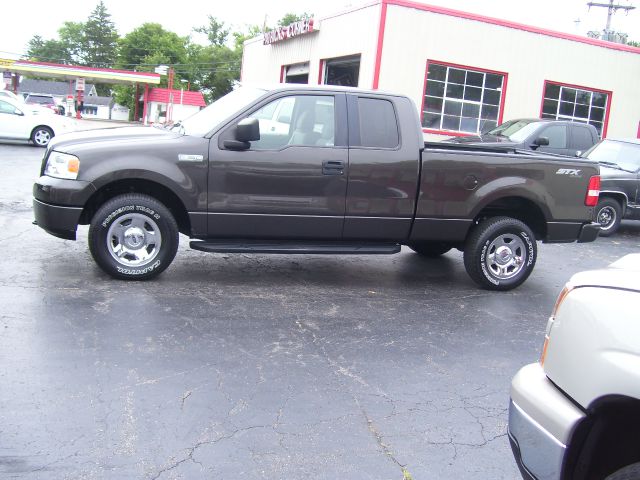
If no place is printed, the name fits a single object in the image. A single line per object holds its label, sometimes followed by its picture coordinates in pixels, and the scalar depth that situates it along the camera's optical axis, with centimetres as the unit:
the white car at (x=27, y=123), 1970
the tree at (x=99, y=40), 10319
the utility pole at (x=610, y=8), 4084
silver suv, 222
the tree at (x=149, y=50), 9062
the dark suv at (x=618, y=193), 1192
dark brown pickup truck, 618
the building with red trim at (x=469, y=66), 1889
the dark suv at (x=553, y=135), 1430
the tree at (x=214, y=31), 10244
